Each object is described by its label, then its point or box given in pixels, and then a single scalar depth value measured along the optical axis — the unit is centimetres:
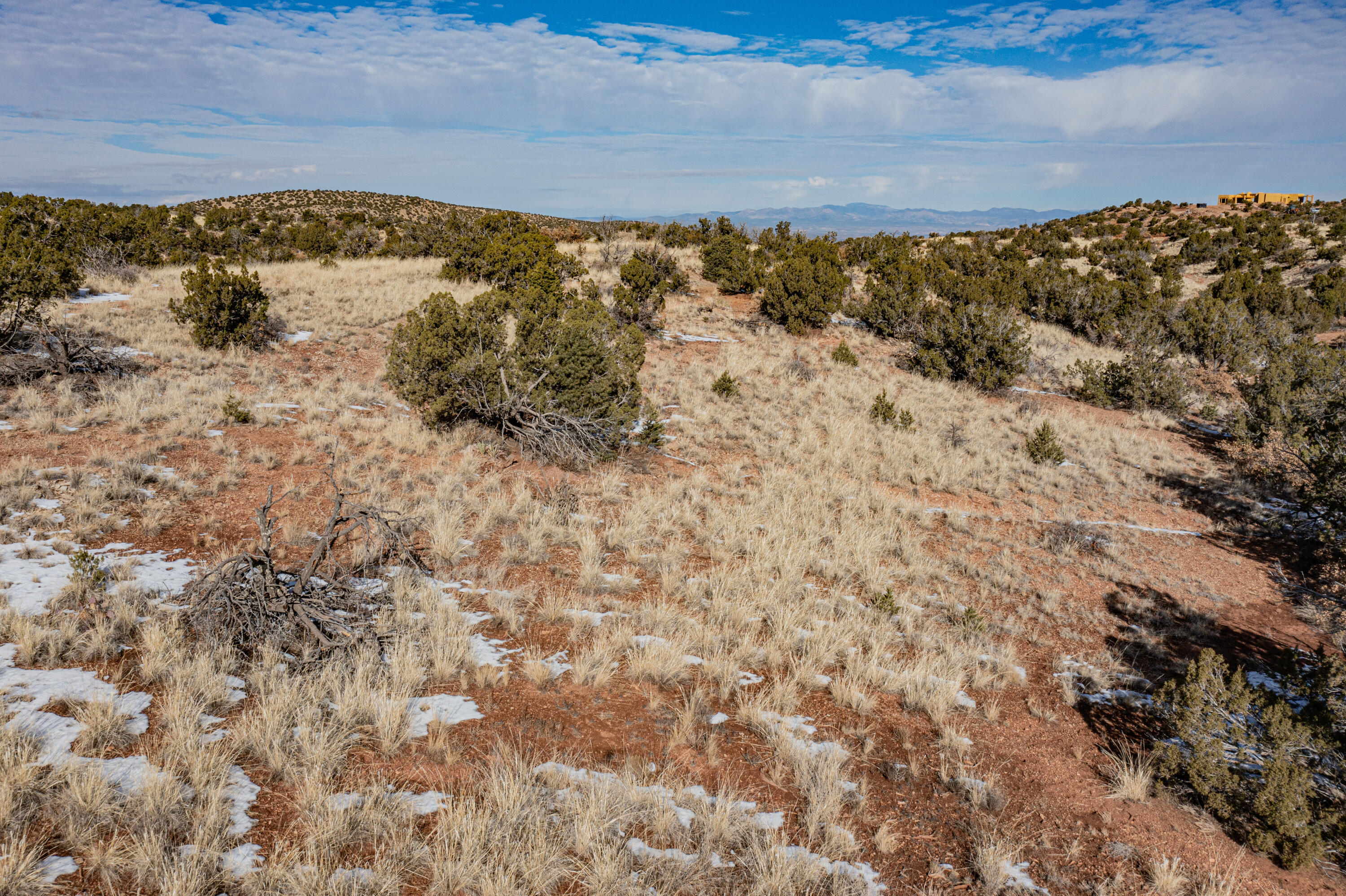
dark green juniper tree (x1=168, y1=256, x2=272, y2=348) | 1222
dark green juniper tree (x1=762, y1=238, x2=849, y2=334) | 1922
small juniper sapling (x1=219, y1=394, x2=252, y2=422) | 917
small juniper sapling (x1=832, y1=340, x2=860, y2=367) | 1739
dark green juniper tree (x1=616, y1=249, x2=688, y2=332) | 1728
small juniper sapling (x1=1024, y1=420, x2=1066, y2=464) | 1258
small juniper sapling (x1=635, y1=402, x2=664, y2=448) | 1057
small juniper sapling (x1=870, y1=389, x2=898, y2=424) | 1372
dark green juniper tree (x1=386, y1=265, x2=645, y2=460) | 984
